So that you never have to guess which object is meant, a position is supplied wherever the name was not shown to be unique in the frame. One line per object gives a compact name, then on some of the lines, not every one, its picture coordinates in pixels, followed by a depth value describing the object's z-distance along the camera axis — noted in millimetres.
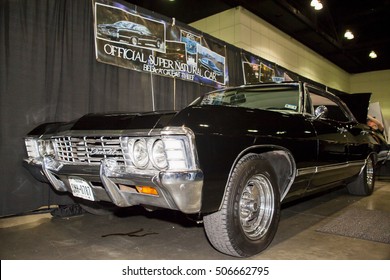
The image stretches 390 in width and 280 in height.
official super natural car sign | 4000
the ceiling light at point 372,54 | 13130
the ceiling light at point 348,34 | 10696
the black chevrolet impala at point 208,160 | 1853
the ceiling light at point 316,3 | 8091
